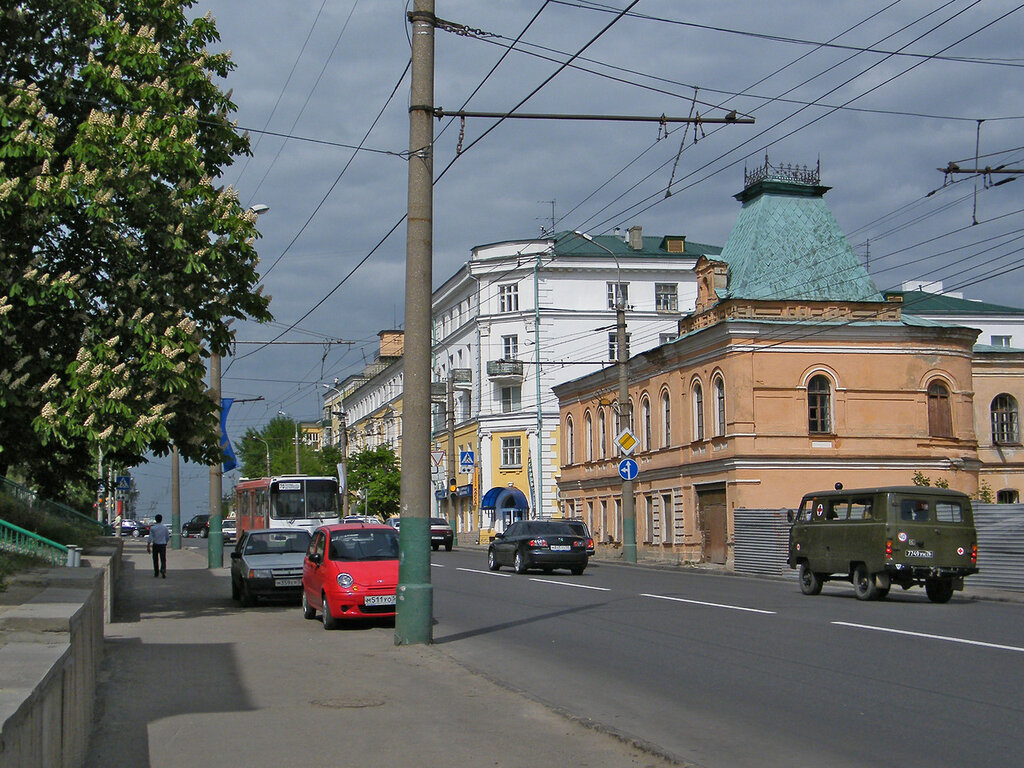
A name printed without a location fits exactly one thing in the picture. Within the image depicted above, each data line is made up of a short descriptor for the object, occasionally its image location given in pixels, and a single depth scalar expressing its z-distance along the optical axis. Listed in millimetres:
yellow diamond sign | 40406
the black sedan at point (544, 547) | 31922
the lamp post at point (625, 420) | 40875
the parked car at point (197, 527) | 100412
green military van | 21703
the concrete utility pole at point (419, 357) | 14898
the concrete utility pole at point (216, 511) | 34956
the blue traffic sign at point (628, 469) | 39500
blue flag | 27031
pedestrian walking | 32094
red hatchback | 17562
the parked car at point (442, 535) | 56250
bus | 41281
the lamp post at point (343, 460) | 53169
